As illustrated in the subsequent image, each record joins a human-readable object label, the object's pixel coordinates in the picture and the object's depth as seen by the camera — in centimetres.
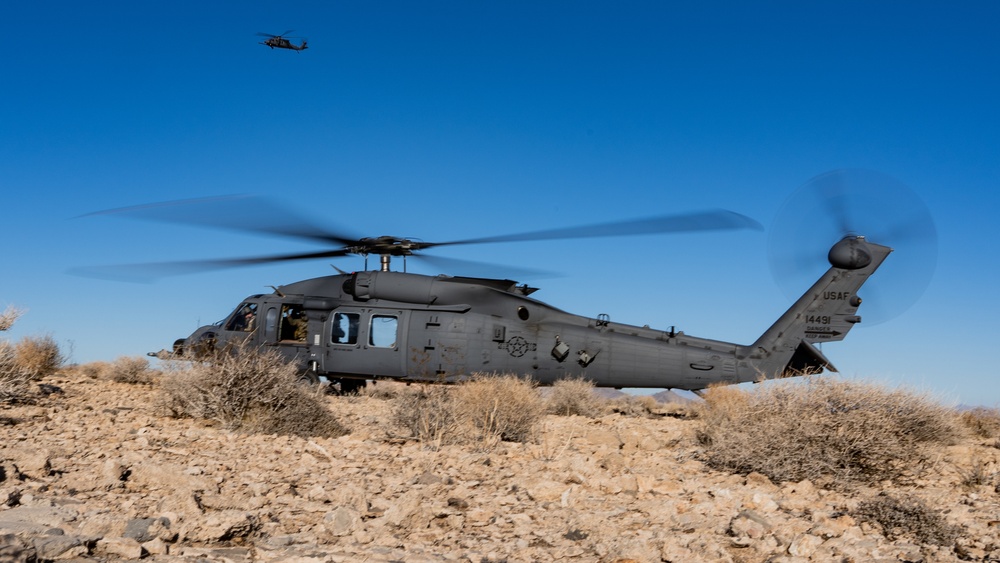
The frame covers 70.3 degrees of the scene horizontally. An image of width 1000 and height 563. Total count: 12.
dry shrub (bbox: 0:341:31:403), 1055
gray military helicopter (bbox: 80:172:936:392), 1650
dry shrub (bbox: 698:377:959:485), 754
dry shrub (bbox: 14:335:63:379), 1581
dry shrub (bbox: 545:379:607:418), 1542
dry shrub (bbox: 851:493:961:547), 535
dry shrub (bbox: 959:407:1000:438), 1278
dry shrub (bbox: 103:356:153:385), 1733
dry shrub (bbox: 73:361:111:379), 1898
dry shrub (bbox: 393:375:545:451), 917
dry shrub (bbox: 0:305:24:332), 1231
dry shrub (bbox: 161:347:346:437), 949
